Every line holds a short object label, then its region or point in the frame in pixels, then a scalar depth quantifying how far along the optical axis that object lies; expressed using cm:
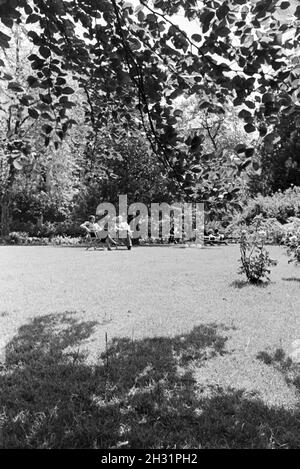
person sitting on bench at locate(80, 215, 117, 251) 1992
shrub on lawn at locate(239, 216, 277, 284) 993
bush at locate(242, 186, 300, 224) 2664
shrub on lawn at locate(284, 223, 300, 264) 1073
